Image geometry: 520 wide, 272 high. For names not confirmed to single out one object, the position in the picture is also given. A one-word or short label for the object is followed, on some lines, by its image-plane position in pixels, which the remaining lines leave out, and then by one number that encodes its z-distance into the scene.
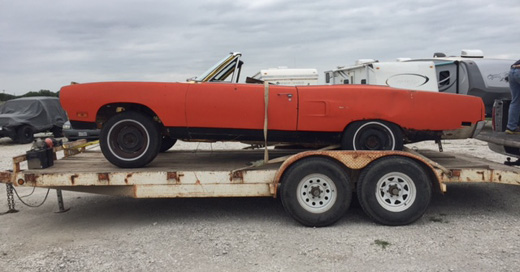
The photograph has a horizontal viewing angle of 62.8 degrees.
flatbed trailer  4.54
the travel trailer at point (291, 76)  12.16
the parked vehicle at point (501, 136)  5.55
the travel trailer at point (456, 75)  13.02
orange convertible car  4.72
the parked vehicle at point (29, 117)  14.37
